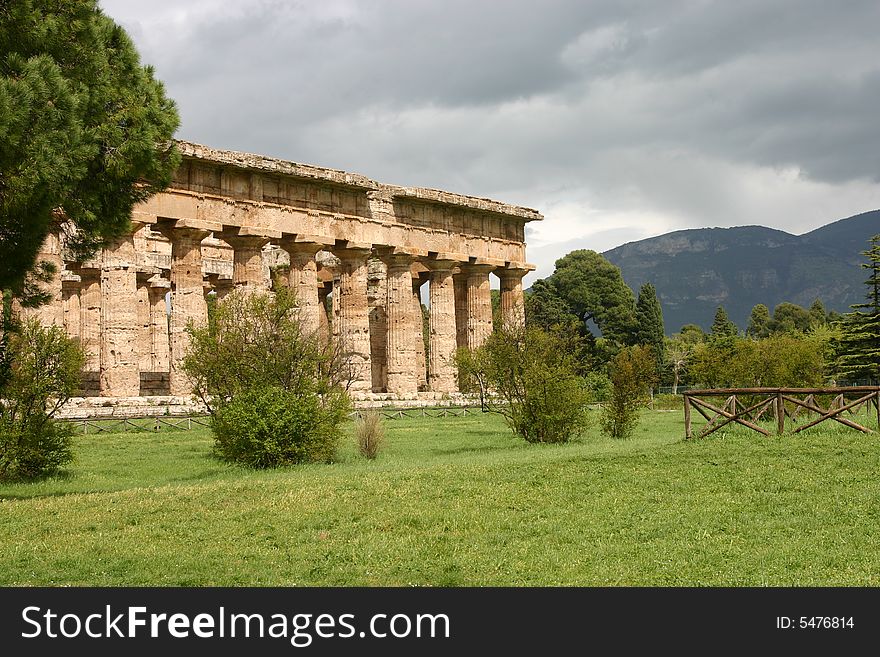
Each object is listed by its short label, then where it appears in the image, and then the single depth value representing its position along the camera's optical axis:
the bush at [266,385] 20.75
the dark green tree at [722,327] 80.09
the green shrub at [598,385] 49.39
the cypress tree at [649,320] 82.38
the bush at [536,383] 25.03
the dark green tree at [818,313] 107.62
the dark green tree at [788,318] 119.44
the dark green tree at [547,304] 73.94
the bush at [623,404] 27.00
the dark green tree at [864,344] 46.59
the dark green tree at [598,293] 85.75
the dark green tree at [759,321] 120.72
